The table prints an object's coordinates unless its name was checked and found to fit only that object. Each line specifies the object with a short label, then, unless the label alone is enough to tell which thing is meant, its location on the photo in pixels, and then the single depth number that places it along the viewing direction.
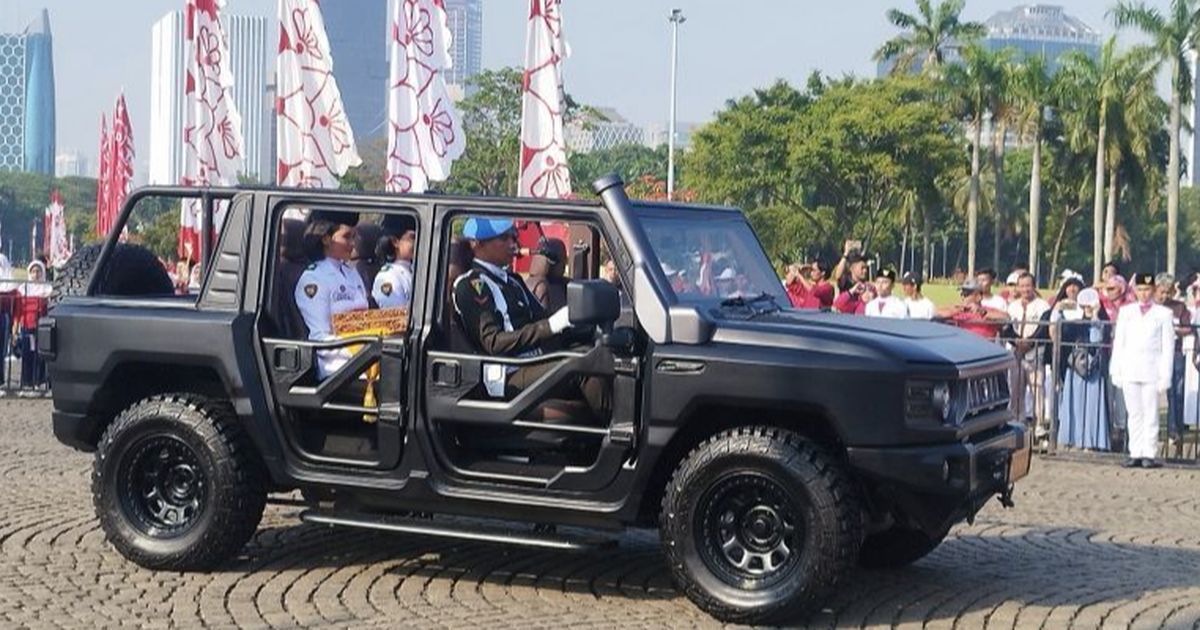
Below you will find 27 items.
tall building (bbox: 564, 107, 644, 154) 79.74
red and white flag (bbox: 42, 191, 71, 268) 60.78
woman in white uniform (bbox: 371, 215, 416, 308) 9.19
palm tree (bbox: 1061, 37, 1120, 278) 75.31
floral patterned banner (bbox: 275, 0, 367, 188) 24.80
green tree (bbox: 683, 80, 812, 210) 73.62
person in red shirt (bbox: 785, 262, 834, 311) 16.23
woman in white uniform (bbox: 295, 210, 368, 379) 9.30
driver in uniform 8.65
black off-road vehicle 8.16
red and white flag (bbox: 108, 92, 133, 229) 40.56
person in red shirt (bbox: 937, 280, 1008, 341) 16.61
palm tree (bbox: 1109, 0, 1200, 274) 70.75
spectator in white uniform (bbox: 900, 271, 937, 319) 17.28
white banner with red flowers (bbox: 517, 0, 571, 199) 22.48
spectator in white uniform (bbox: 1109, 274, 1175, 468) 15.98
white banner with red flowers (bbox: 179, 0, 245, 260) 26.08
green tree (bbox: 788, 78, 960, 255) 70.19
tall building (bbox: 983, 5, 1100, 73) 77.06
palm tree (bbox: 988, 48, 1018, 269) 76.44
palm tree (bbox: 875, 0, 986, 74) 80.56
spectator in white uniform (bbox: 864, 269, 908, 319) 16.97
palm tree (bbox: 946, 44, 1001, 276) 76.44
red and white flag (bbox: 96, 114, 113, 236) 45.20
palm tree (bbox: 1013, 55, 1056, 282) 76.44
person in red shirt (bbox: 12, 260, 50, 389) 21.41
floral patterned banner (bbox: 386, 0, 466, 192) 24.16
